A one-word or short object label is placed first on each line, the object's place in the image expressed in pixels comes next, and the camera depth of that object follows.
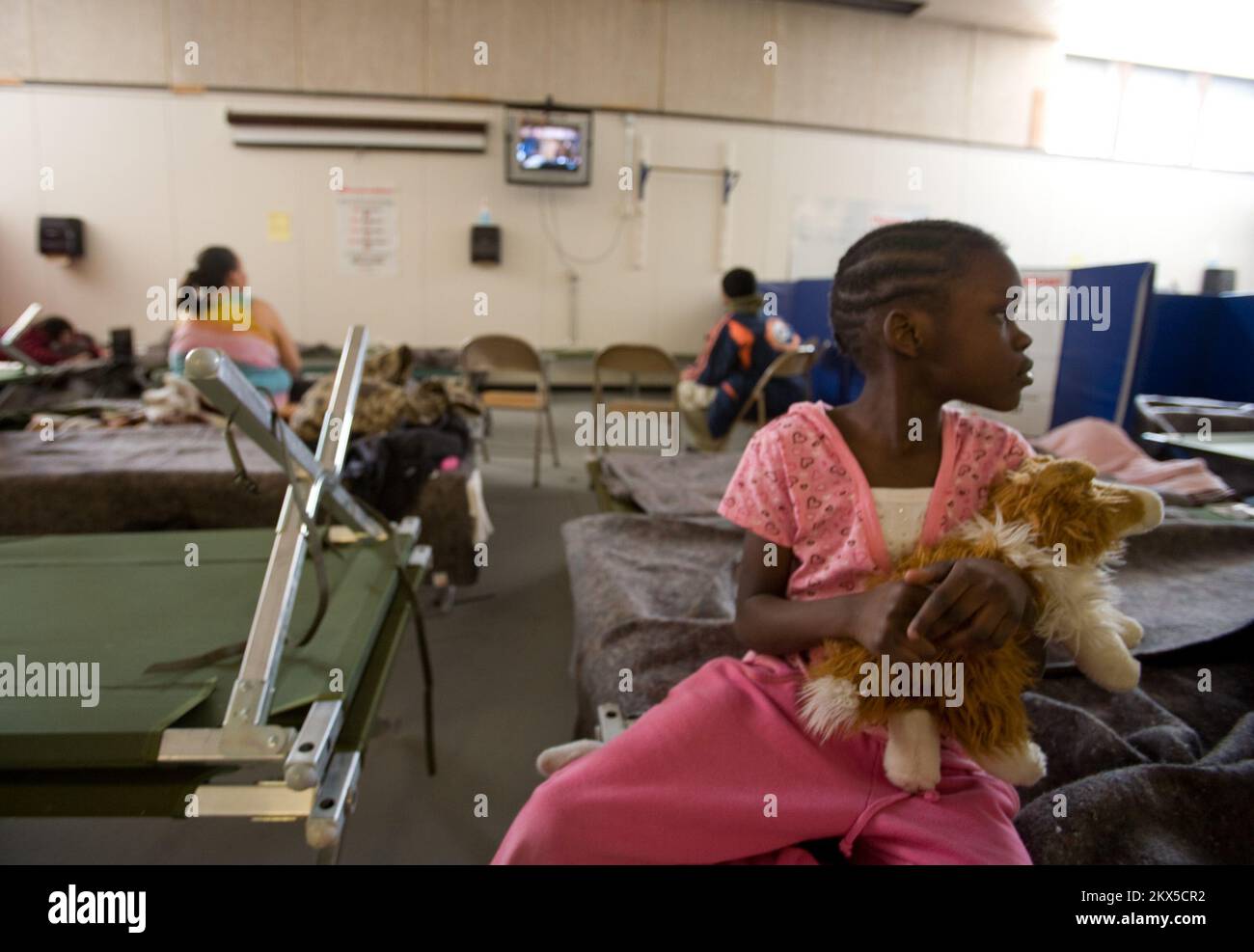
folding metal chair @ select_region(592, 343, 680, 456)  3.95
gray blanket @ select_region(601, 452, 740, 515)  2.01
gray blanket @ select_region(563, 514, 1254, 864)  0.74
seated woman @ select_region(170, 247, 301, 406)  2.67
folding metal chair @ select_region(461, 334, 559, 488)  4.04
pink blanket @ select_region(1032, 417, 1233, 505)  1.85
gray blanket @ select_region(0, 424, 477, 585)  1.83
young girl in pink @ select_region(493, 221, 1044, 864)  0.65
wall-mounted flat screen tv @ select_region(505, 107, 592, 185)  5.97
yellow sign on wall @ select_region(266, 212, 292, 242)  5.96
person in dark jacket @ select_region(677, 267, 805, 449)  3.11
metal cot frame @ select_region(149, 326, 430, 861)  0.85
